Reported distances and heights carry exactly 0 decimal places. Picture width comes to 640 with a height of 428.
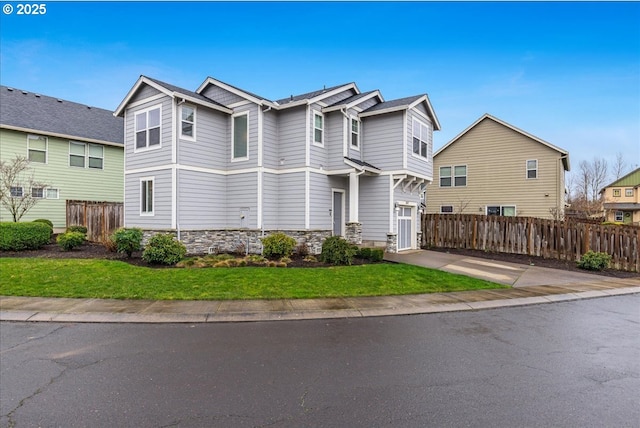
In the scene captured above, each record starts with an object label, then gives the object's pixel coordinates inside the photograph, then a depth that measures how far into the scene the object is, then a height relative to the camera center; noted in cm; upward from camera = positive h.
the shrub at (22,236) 1308 -73
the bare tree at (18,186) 1715 +170
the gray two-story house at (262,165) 1437 +231
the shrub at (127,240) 1211 -80
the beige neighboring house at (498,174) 2231 +309
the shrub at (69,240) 1360 -93
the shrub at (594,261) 1309 -164
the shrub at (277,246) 1290 -108
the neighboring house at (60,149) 1908 +407
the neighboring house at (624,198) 4569 +274
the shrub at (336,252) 1212 -122
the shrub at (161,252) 1120 -113
